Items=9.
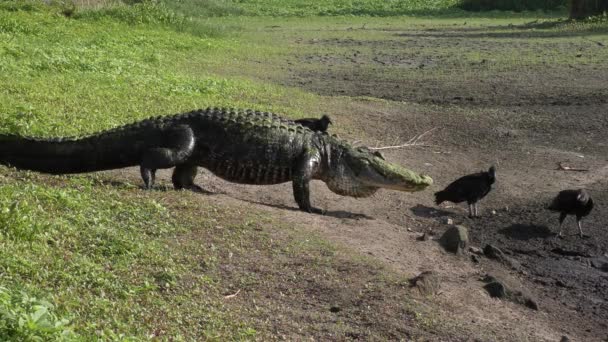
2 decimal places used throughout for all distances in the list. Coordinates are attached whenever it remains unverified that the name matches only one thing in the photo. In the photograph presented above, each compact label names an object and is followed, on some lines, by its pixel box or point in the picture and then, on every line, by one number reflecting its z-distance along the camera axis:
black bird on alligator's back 12.50
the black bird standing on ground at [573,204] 10.59
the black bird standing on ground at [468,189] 10.98
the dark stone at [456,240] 9.19
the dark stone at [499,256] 9.34
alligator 9.12
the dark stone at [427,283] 7.48
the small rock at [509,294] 8.04
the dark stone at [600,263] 9.80
